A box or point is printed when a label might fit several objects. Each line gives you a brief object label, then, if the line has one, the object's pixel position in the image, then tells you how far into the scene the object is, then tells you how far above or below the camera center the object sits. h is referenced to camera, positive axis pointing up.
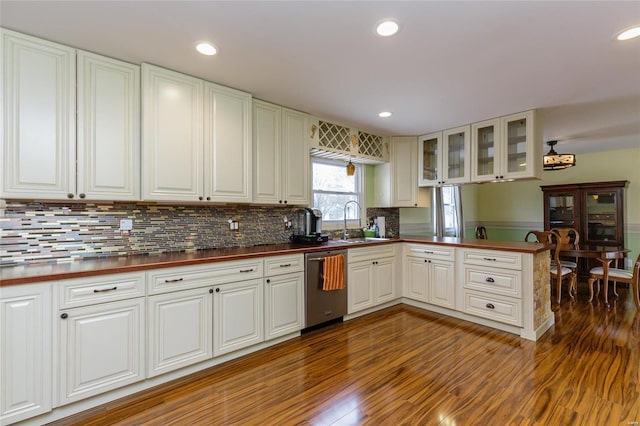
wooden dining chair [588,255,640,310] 3.69 -0.84
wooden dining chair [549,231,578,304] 4.03 -0.83
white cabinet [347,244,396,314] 3.38 -0.75
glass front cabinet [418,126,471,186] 3.85 +0.77
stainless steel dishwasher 2.95 -0.84
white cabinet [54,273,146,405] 1.77 -0.75
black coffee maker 3.38 -0.16
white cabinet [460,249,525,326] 2.96 -0.74
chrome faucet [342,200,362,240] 4.02 -0.10
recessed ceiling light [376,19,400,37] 1.78 +1.14
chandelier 4.01 +0.70
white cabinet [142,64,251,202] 2.31 +0.63
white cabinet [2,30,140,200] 1.86 +0.62
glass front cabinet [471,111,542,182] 3.27 +0.75
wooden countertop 1.73 -0.34
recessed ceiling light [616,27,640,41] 1.88 +1.14
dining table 3.91 -0.54
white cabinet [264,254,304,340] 2.67 -0.75
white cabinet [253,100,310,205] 2.96 +0.61
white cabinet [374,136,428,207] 4.36 +0.55
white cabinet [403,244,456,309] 3.50 -0.74
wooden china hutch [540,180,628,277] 5.04 +0.04
